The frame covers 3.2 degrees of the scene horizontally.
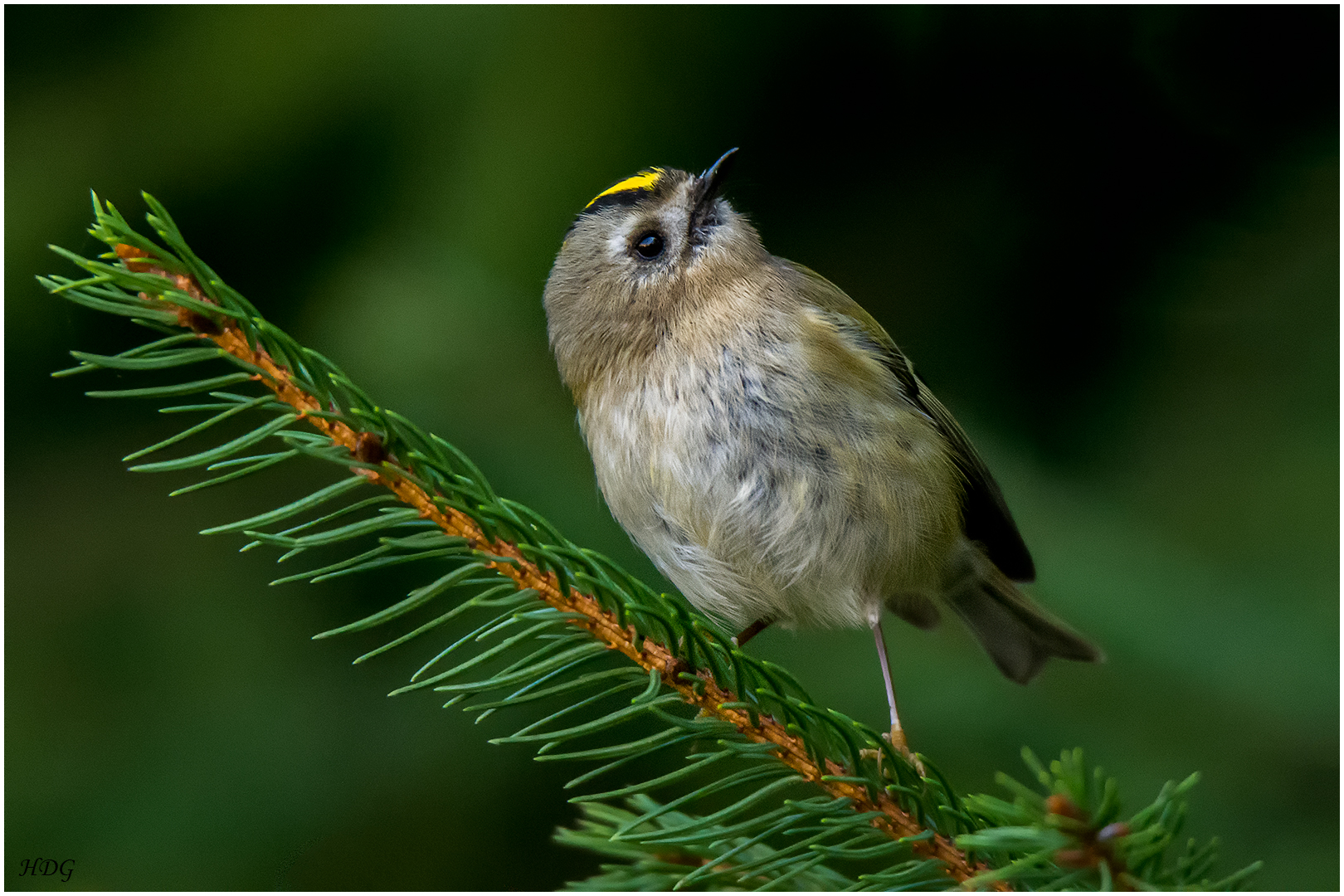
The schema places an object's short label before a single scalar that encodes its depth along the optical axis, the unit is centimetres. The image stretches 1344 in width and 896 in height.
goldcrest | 335
